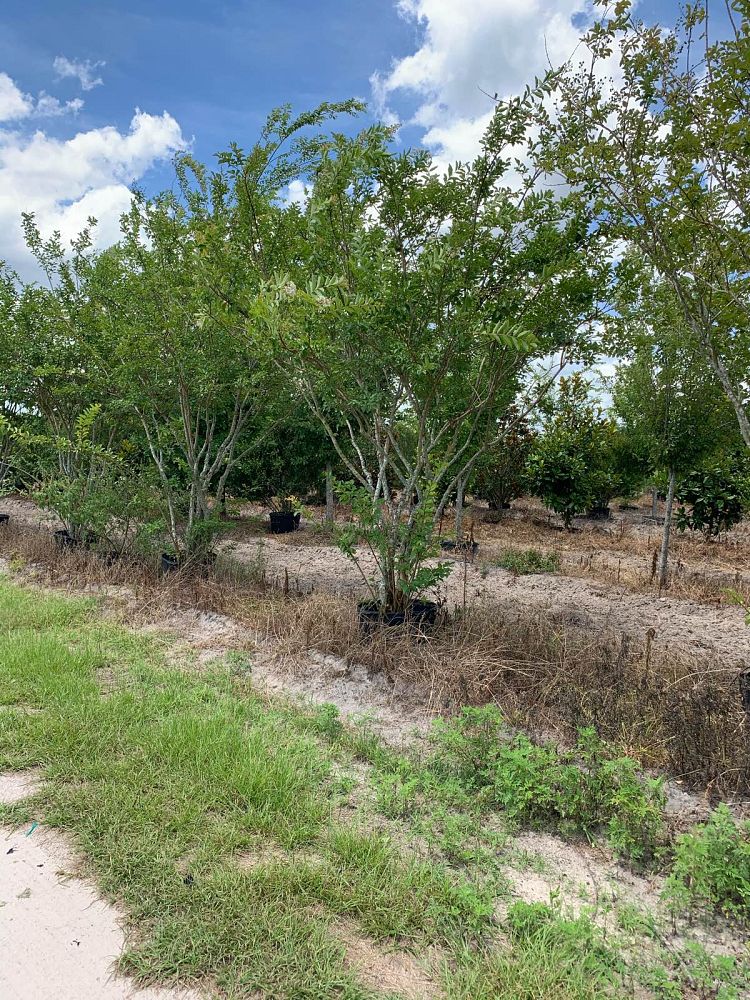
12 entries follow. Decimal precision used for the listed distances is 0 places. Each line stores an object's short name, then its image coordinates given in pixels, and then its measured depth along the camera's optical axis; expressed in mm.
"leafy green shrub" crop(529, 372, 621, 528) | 10547
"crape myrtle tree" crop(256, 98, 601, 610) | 3586
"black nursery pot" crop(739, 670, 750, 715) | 3294
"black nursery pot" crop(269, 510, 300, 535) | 10148
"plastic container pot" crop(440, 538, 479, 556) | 8184
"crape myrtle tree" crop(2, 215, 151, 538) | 6398
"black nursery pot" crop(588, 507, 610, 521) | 13341
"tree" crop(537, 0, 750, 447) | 2699
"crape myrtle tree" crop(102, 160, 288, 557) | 4668
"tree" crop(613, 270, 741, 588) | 6016
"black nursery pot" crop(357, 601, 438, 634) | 4305
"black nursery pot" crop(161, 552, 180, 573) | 6000
